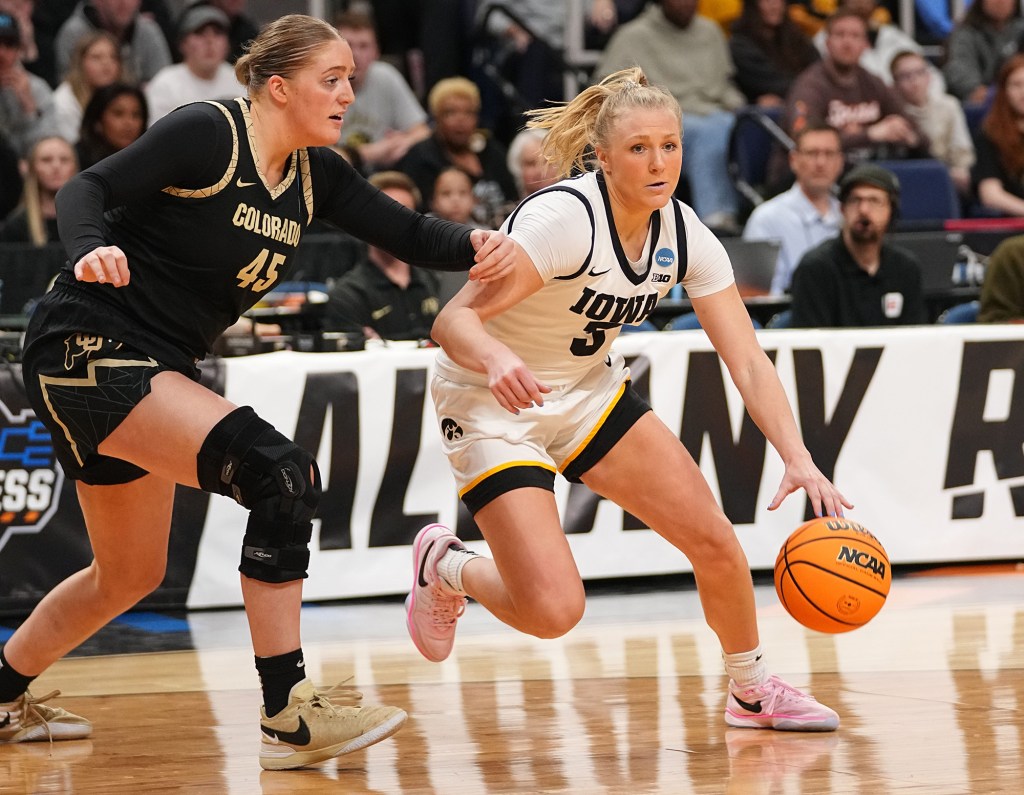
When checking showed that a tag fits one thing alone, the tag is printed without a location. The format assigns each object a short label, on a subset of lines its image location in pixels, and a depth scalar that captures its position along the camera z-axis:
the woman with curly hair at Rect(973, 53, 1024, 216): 20.53
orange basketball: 7.81
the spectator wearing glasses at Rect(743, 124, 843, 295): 18.11
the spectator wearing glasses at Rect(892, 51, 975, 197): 22.83
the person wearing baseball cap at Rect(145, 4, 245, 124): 19.72
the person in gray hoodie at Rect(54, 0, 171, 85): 20.55
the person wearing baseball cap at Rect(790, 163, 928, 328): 15.58
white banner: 12.95
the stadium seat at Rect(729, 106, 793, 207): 20.87
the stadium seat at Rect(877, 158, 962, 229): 20.94
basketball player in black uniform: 7.32
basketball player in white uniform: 7.86
